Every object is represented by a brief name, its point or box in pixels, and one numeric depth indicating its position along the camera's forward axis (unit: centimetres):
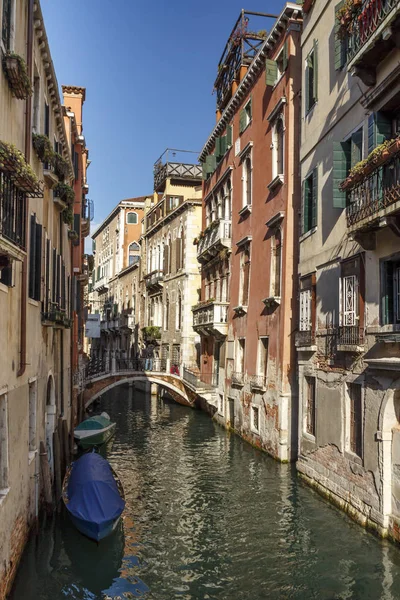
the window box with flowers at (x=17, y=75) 740
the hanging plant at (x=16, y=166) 626
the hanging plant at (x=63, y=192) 1266
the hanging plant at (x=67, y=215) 1412
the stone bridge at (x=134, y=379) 2608
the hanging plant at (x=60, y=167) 1185
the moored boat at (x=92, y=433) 1803
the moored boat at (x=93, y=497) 1009
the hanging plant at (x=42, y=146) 1002
